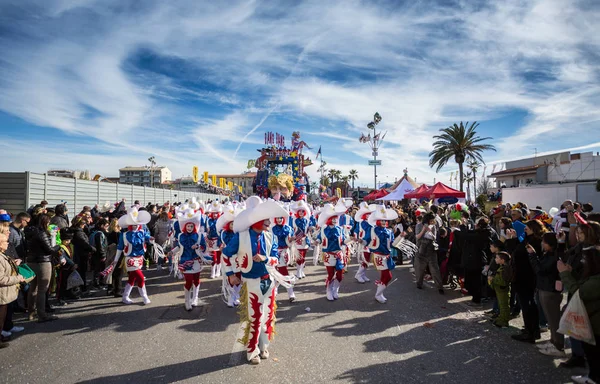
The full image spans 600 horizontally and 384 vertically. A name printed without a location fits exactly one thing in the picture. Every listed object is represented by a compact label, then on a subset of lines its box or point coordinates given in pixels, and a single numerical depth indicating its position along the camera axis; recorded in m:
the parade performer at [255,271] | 4.18
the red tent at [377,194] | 24.27
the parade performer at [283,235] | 7.56
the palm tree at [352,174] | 95.49
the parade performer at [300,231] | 8.66
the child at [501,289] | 5.12
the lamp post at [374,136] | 25.17
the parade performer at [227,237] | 5.79
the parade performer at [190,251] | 6.23
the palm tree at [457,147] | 26.52
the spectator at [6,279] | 4.44
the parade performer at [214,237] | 8.54
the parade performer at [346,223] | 7.61
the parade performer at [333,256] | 6.87
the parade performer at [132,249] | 6.62
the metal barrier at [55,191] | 10.65
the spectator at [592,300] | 3.37
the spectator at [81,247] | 7.16
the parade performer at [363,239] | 7.61
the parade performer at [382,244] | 6.74
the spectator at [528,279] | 4.74
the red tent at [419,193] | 17.02
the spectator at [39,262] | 5.53
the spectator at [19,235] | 5.69
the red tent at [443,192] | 15.97
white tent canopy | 20.28
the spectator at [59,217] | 7.57
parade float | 36.91
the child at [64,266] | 6.68
